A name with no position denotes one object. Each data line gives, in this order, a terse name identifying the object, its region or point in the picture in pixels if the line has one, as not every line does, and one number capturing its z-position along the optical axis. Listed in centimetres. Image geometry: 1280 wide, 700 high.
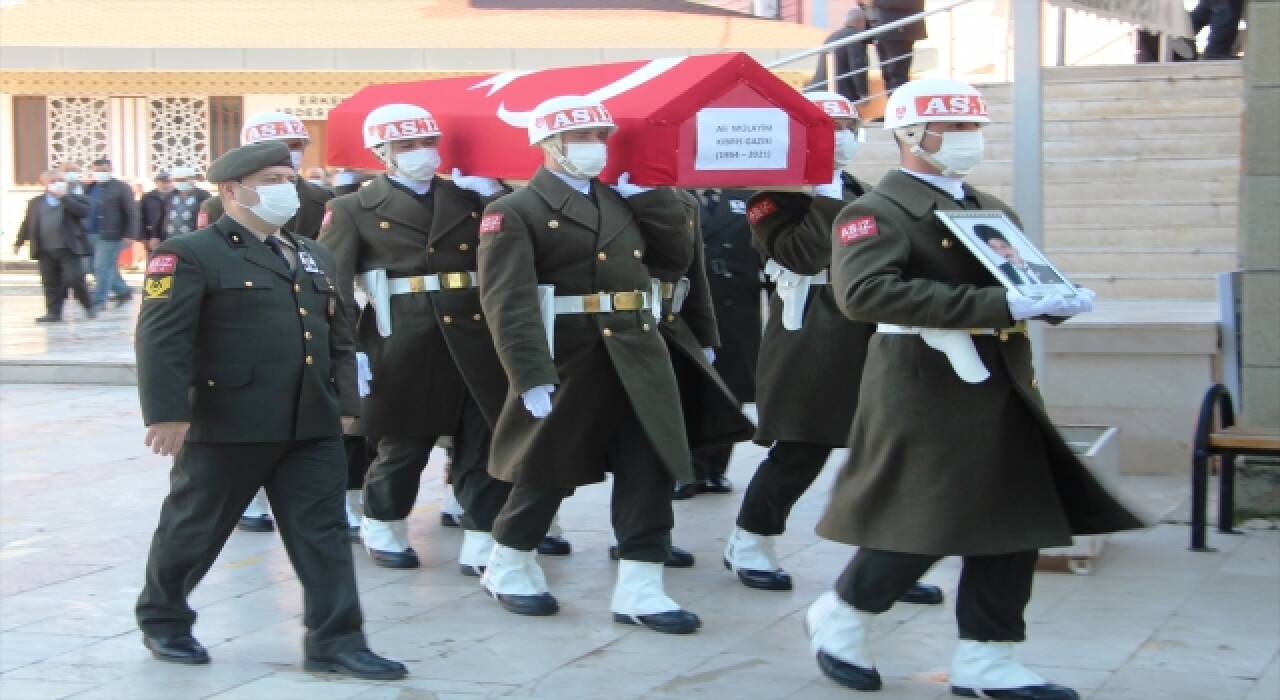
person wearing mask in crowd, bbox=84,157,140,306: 2044
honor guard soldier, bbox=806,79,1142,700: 505
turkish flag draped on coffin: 634
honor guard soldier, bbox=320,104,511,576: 718
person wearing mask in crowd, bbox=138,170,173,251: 2189
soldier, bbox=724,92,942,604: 663
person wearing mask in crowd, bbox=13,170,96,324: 1848
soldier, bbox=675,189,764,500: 861
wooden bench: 718
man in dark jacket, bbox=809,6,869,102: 1476
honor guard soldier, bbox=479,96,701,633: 612
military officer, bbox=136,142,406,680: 543
